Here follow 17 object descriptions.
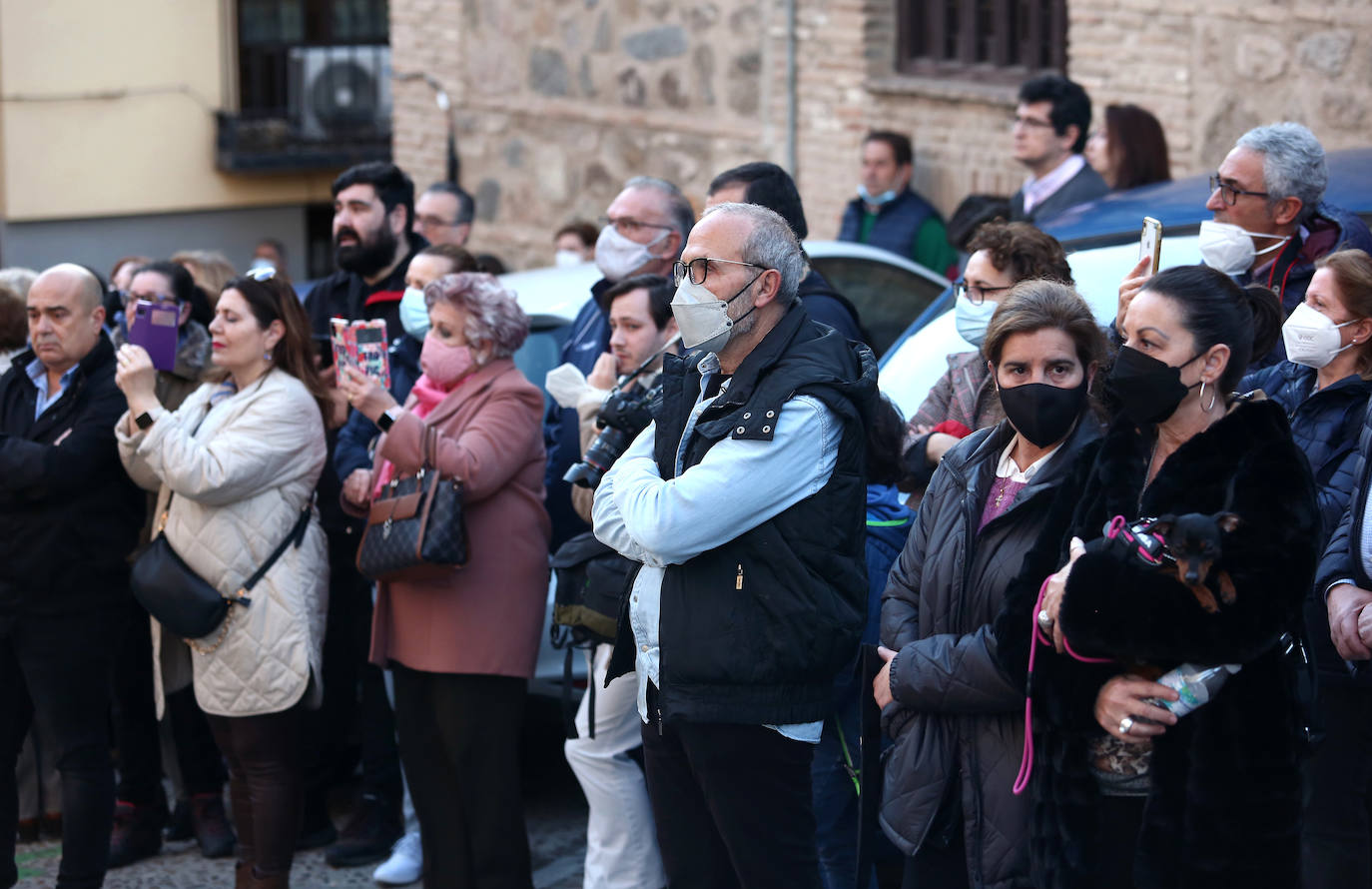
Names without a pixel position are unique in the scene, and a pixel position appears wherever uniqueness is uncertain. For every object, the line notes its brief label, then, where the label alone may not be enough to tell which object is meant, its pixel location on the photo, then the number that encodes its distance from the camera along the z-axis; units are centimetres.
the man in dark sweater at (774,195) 938
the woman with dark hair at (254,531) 976
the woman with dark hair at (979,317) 868
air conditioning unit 3987
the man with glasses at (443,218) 1395
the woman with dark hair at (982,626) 691
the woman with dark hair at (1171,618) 617
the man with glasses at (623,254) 1062
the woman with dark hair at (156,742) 1136
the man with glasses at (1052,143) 1473
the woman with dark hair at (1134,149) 1475
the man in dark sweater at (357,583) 1137
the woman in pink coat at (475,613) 946
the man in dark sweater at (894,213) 1823
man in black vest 695
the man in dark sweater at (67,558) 998
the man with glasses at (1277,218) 902
